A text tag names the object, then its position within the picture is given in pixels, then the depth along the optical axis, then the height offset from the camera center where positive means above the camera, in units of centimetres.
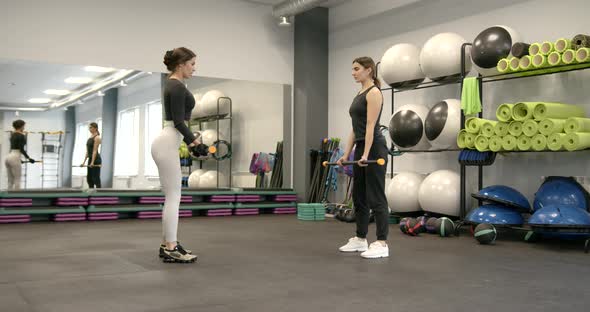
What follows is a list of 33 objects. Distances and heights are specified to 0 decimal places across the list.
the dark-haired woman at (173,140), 359 +18
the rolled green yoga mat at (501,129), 542 +41
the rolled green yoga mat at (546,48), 518 +113
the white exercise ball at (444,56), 613 +124
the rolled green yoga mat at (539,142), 509 +26
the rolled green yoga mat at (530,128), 514 +40
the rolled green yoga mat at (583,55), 490 +102
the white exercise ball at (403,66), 668 +124
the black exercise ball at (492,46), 558 +124
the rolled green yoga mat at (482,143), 561 +28
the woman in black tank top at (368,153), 398 +12
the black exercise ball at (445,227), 545 -54
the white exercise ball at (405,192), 651 -25
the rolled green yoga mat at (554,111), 511 +55
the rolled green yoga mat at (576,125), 493 +41
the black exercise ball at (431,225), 559 -54
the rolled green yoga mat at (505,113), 536 +56
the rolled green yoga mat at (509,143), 534 +27
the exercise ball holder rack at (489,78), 520 +94
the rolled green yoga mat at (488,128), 557 +43
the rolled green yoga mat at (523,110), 519 +57
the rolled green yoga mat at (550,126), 502 +40
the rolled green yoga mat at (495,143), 547 +27
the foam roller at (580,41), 498 +116
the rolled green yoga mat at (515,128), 531 +40
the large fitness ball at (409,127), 631 +49
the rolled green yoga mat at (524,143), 521 +26
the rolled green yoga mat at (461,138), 584 +34
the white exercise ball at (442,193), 602 -24
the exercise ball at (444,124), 600 +50
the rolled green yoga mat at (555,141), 496 +27
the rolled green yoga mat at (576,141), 487 +26
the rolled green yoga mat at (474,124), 567 +47
